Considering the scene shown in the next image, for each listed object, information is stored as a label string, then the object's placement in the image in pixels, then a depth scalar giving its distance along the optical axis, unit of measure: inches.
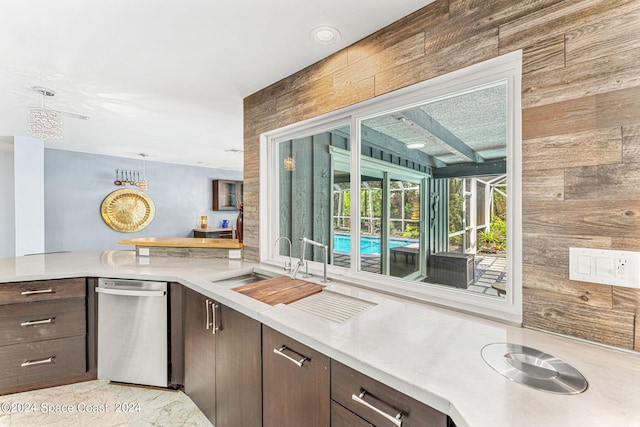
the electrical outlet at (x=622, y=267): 37.5
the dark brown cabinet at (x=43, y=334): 77.2
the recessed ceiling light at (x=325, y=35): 64.6
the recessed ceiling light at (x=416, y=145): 78.5
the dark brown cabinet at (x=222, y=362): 54.6
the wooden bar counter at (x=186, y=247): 106.6
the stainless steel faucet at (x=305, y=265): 73.2
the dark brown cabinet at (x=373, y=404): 31.4
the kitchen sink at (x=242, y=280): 81.9
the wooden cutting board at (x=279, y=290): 61.5
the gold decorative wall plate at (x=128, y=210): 211.8
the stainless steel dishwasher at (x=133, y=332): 78.4
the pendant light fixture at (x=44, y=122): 93.9
